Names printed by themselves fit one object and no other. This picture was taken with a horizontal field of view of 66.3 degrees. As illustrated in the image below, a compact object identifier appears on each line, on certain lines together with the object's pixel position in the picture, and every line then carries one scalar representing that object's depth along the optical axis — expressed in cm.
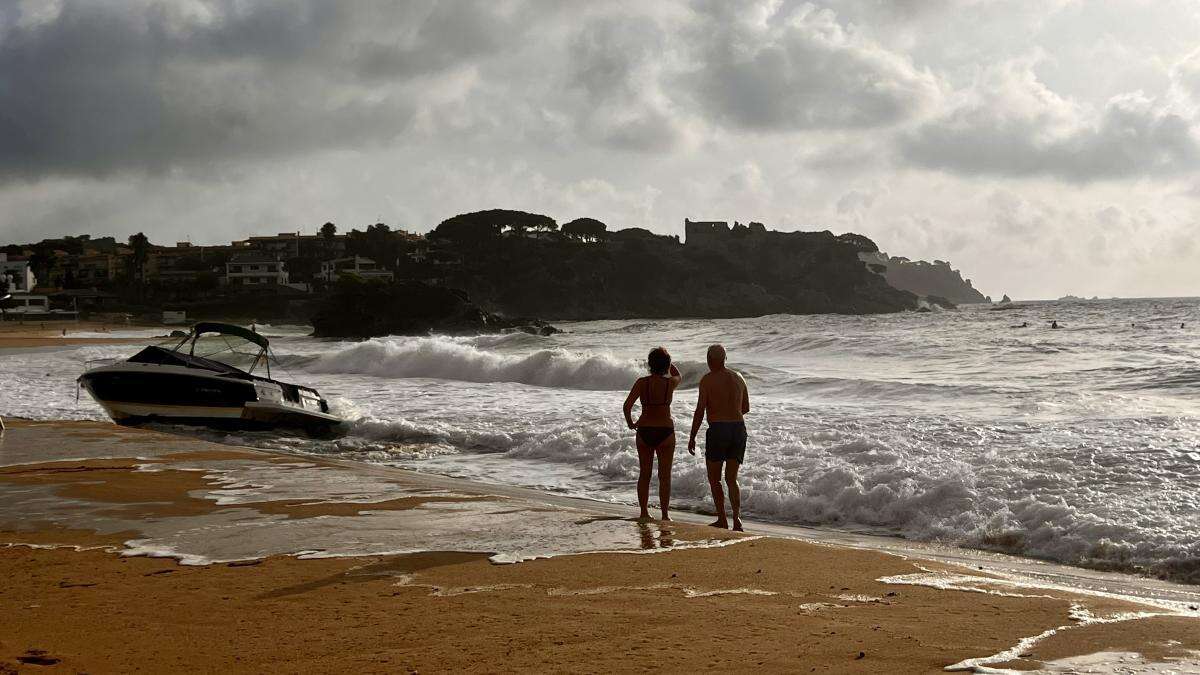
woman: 908
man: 921
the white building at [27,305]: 9244
